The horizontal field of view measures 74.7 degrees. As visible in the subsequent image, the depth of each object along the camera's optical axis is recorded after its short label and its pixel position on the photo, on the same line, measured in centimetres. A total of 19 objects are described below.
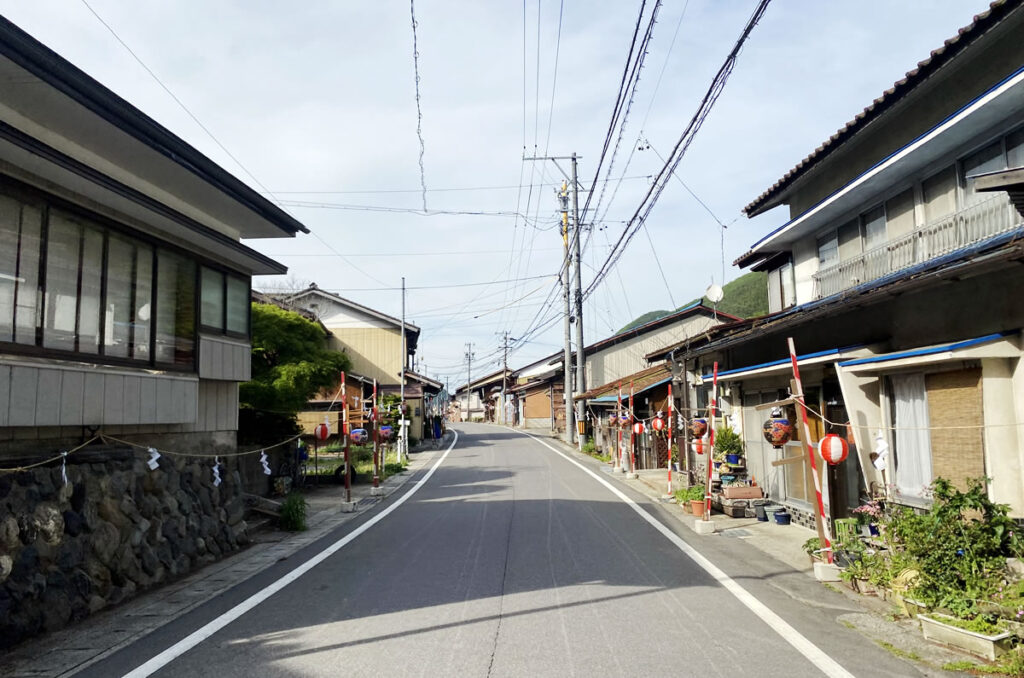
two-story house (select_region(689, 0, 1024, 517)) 764
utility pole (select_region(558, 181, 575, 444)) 3587
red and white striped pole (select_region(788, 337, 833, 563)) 882
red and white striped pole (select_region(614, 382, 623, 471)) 2383
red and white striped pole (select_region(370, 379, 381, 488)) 1833
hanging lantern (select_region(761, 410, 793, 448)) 1083
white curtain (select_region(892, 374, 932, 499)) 885
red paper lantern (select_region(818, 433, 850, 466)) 876
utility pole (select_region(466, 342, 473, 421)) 10601
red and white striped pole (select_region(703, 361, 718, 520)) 1209
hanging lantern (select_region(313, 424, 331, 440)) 1642
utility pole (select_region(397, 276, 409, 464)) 2972
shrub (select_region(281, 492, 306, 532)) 1268
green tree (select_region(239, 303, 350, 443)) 1891
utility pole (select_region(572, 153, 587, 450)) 3353
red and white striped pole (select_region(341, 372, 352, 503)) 1675
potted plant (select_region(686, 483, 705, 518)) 1320
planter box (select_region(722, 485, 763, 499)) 1380
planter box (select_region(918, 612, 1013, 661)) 555
